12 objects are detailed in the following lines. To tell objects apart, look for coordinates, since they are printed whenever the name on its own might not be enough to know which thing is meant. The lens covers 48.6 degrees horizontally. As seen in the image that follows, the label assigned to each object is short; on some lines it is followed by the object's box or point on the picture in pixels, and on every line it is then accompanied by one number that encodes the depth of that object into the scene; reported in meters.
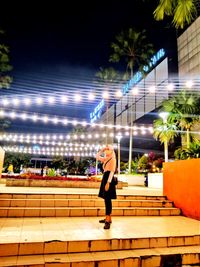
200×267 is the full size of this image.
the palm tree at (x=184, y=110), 14.18
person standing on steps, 4.98
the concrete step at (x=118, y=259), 3.30
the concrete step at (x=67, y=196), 6.35
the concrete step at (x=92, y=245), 3.52
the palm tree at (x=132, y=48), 24.03
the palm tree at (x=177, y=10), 5.71
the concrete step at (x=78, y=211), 5.61
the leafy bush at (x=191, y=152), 7.64
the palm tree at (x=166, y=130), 14.52
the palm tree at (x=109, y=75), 29.45
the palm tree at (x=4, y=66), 22.42
